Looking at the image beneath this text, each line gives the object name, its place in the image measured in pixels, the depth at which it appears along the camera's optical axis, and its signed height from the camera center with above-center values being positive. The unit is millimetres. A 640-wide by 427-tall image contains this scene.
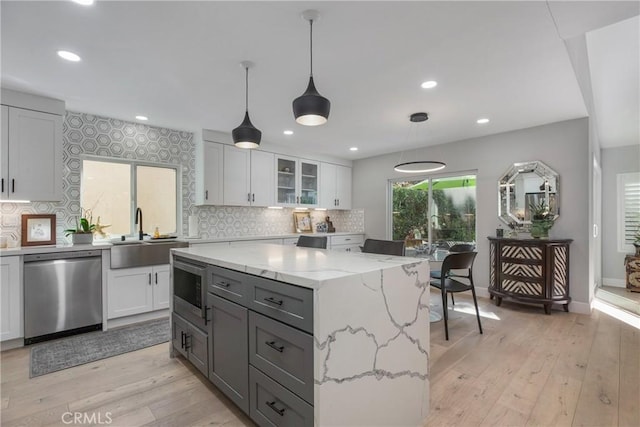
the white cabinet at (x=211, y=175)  4352 +589
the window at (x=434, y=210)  4969 +100
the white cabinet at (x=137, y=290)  3393 -847
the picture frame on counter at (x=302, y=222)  5836 -118
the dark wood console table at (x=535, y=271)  3731 -688
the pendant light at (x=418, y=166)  3679 +623
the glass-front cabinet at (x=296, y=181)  5316 +621
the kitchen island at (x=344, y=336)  1297 -573
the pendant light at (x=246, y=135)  2592 +683
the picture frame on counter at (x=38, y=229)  3199 -136
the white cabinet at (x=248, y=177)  4609 +605
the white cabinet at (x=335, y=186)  5988 +592
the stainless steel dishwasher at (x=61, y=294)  2928 -775
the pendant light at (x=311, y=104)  1891 +692
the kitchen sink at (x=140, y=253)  3410 -418
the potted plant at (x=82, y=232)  3348 -172
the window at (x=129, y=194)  3814 +293
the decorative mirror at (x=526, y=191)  4027 +329
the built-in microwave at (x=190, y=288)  2111 -540
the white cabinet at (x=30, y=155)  3023 +623
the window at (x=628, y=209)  5336 +110
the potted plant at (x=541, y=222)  3896 -83
